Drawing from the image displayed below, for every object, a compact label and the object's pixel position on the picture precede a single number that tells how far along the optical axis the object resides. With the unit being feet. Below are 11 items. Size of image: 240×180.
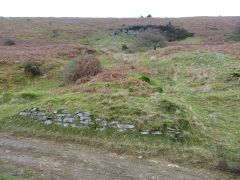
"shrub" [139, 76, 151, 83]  45.02
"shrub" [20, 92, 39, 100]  42.37
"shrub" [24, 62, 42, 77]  60.90
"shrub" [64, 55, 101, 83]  52.01
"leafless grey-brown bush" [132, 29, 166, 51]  124.36
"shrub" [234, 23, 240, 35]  140.26
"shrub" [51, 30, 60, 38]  164.76
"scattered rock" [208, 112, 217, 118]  30.78
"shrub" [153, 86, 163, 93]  38.59
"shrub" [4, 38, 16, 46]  120.67
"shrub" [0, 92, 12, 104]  43.39
